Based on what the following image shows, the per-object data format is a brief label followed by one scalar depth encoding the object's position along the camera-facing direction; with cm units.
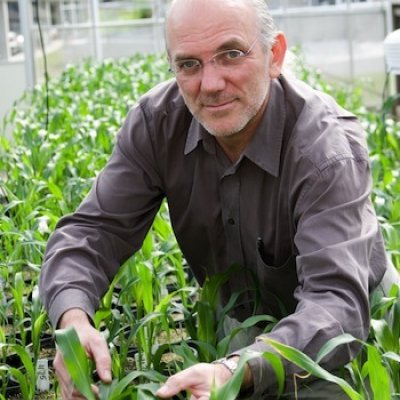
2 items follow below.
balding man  203
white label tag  248
